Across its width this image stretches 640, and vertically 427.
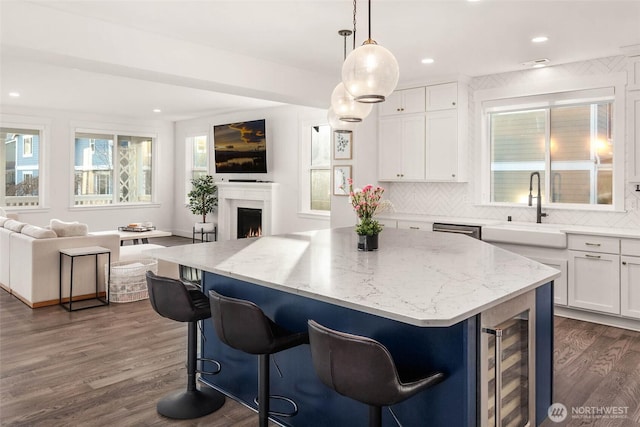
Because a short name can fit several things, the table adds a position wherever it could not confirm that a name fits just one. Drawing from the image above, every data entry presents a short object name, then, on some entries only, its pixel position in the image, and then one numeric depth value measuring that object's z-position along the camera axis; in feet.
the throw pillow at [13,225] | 17.75
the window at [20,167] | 29.09
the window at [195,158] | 34.37
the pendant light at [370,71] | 8.05
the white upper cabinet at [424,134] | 18.89
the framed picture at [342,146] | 20.71
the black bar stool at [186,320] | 8.49
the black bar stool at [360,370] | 5.42
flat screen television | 28.43
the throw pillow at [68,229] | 17.08
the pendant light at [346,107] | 11.54
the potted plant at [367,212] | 10.57
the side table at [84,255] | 16.04
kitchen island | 6.18
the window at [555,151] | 16.56
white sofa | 16.08
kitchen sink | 15.23
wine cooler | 6.39
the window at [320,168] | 25.70
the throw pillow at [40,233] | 16.34
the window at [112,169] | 32.01
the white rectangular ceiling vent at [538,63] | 16.33
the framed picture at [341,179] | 20.89
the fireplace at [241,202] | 27.76
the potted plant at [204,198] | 31.55
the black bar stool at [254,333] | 7.00
